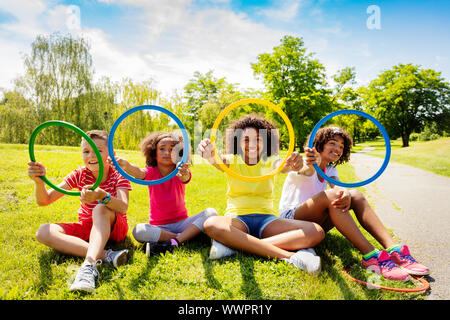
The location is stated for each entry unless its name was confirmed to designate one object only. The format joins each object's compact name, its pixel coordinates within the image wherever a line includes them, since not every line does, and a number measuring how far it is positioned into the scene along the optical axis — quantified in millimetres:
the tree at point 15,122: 20484
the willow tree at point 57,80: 22797
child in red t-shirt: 3217
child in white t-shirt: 3205
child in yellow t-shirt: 3355
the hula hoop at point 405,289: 2857
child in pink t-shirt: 3701
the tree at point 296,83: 23234
